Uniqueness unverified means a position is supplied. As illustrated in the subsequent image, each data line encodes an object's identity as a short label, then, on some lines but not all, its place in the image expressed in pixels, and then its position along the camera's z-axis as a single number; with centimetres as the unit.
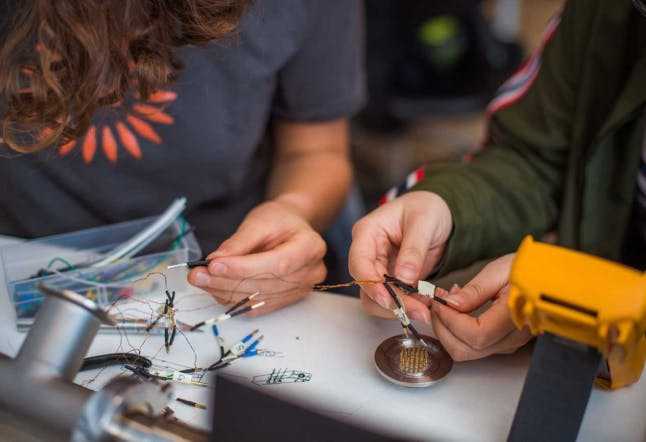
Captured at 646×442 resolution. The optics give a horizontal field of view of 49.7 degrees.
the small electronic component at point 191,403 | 63
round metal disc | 64
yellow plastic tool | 44
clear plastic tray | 76
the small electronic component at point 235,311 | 72
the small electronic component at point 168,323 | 71
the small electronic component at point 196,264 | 73
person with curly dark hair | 69
